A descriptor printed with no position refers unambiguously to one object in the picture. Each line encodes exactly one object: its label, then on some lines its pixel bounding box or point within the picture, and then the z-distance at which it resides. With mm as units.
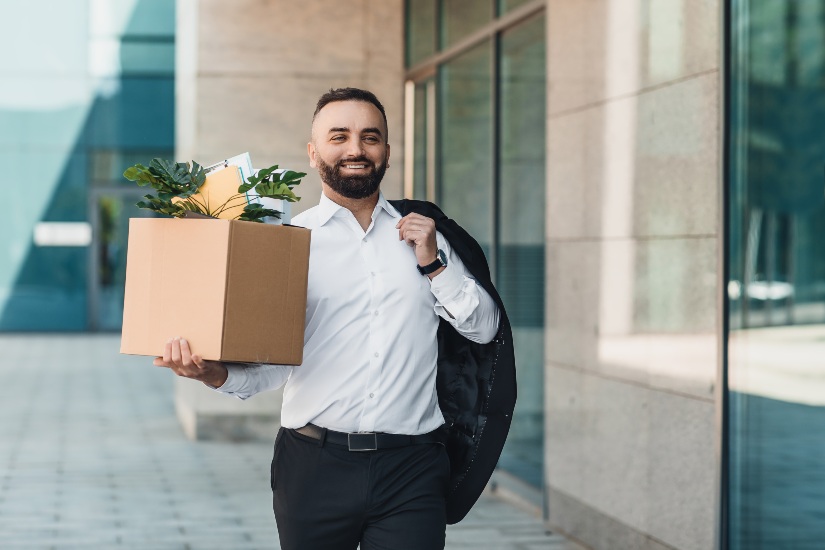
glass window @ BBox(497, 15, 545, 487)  7301
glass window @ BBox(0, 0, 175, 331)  22953
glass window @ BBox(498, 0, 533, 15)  7602
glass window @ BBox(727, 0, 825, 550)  4453
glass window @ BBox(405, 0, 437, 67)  9953
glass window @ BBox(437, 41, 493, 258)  8312
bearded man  3006
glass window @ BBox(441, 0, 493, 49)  8414
